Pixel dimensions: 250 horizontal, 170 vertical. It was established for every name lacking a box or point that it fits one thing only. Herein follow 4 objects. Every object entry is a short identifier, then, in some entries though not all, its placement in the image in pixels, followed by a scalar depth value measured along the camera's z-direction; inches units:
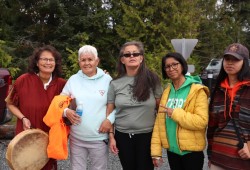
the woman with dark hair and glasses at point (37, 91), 143.1
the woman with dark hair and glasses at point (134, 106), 136.7
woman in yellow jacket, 123.3
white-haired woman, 140.2
